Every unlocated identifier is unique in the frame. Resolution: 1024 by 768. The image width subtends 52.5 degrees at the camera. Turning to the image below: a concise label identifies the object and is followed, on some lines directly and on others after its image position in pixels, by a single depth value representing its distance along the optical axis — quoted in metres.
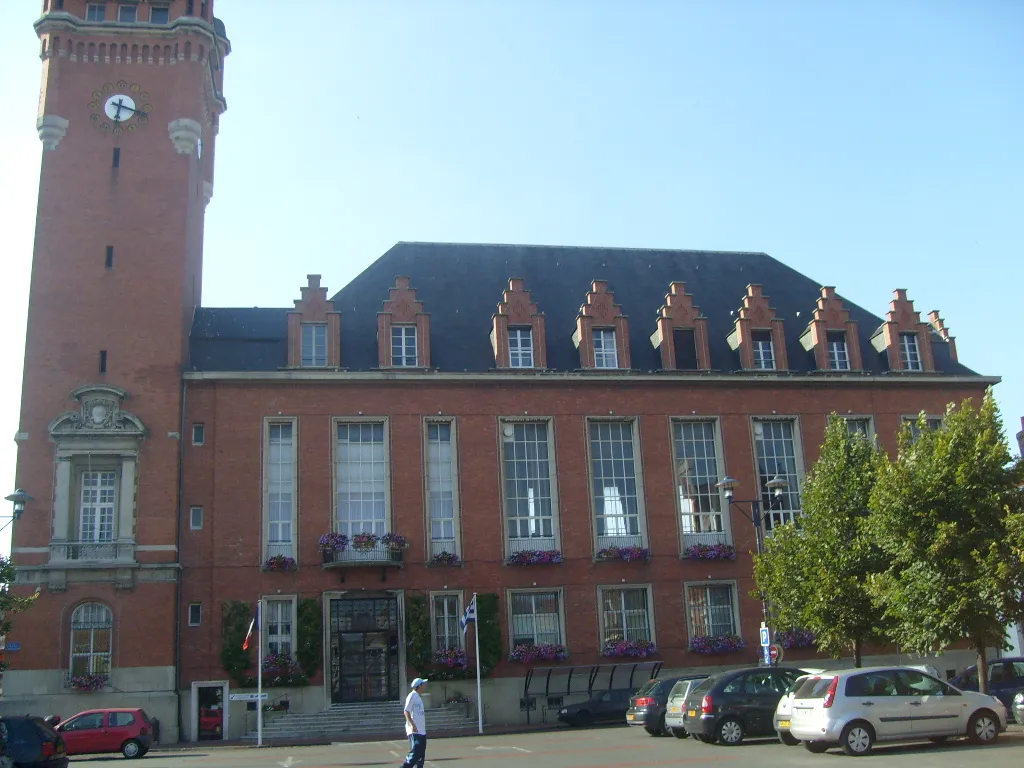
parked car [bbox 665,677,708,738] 23.84
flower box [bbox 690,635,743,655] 37.03
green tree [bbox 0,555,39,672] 28.84
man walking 17.09
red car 27.52
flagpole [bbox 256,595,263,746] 30.98
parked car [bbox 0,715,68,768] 19.03
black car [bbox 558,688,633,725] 32.12
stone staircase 32.69
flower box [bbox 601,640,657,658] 36.44
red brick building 34.50
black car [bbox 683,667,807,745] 22.53
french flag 32.78
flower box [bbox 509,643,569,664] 35.84
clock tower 33.47
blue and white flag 33.34
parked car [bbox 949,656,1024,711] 27.52
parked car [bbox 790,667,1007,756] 18.97
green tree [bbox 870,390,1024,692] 22.98
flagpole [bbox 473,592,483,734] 32.19
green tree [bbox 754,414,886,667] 28.88
